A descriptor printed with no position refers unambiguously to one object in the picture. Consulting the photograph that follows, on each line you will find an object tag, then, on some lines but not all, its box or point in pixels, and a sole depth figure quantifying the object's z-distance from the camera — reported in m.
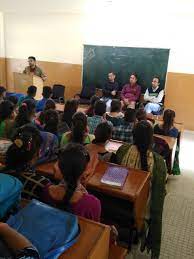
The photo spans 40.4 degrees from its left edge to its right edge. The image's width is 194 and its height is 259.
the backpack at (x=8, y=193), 1.11
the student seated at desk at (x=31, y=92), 4.30
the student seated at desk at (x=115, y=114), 3.32
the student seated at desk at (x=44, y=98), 4.32
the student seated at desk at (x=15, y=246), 0.79
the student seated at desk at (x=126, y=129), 2.91
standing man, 6.00
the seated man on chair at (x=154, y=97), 5.57
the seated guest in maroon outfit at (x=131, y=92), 5.94
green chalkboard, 5.91
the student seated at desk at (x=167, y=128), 3.22
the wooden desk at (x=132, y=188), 1.65
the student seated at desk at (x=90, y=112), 4.08
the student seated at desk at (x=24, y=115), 2.71
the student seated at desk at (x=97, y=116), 3.10
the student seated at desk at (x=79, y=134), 2.32
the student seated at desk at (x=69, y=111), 3.31
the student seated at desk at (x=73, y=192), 1.34
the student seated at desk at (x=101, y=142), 2.17
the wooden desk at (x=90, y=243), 0.97
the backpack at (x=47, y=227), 0.92
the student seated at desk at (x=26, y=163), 1.46
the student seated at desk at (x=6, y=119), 2.71
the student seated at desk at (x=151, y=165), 1.91
